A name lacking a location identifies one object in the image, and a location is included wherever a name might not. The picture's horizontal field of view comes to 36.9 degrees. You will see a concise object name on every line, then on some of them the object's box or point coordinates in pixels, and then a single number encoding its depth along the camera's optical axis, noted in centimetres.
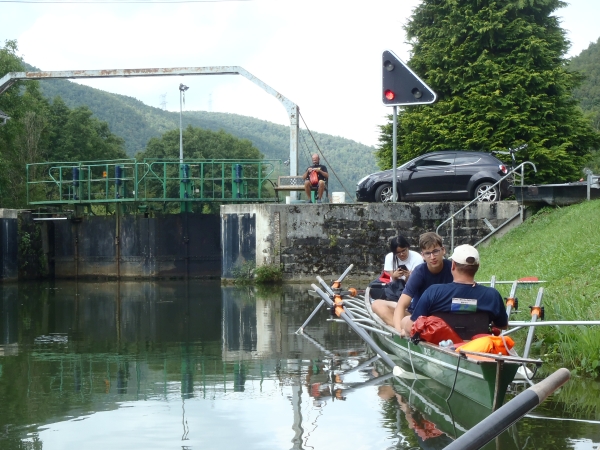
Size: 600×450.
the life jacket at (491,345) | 647
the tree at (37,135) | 3269
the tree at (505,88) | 2861
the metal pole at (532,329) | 828
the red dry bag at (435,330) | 711
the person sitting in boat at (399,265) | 1024
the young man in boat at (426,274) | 810
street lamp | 5931
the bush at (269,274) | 2211
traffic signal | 1867
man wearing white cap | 697
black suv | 2169
